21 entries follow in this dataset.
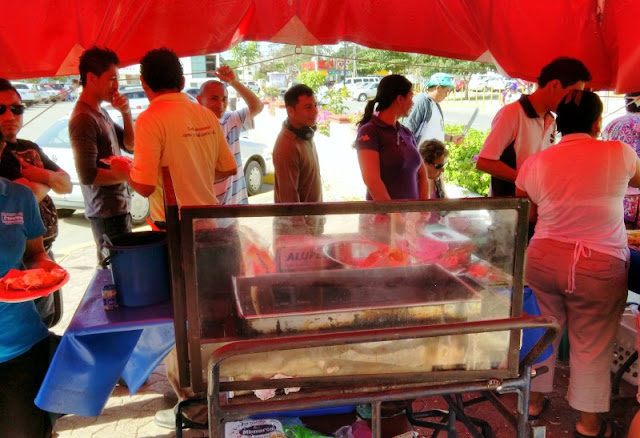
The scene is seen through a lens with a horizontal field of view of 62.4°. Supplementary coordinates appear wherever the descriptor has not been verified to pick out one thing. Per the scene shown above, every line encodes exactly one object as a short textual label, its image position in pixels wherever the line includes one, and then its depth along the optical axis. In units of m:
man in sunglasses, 2.76
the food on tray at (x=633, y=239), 3.03
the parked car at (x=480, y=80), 19.10
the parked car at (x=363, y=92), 24.56
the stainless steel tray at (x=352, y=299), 1.59
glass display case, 1.56
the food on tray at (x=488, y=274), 1.72
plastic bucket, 1.92
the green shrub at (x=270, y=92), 15.01
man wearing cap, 5.56
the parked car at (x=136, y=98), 11.53
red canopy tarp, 2.81
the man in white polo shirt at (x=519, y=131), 3.11
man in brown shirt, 3.40
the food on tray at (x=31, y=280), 1.81
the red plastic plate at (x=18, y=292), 1.74
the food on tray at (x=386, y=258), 1.80
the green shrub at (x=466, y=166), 7.24
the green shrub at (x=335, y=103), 12.20
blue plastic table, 1.86
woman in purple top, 3.34
